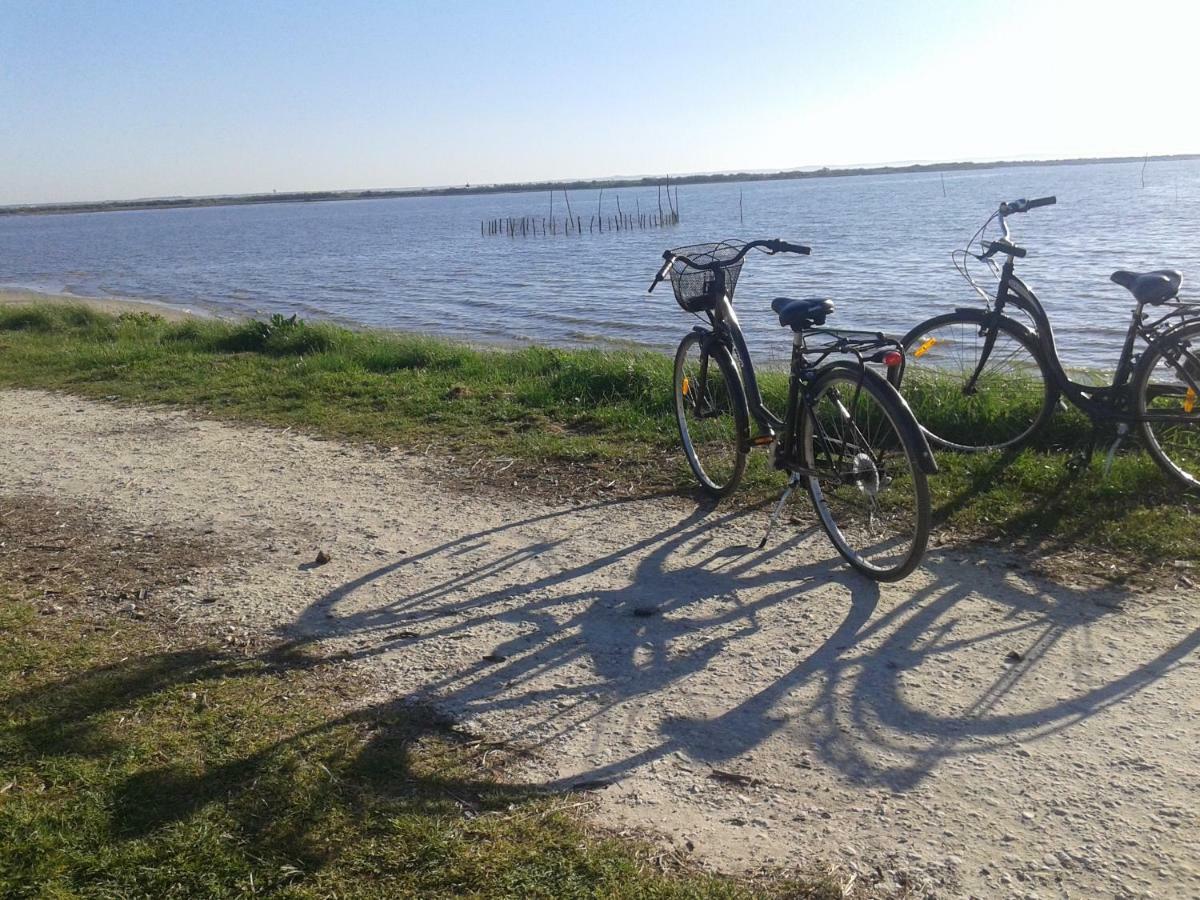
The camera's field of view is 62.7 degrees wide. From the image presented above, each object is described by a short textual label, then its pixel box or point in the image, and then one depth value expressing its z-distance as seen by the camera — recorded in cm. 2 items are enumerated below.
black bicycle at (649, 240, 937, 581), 424
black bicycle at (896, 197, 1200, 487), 504
